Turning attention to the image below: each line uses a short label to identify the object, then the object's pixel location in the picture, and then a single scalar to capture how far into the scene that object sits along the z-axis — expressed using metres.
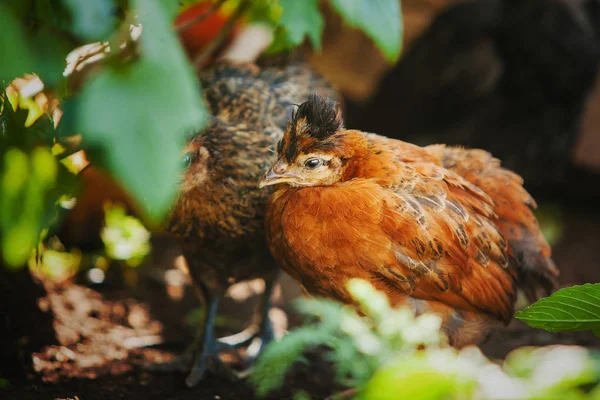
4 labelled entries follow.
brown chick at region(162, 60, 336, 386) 2.89
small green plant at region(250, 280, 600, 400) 1.19
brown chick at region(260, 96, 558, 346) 2.50
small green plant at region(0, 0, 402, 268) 1.15
